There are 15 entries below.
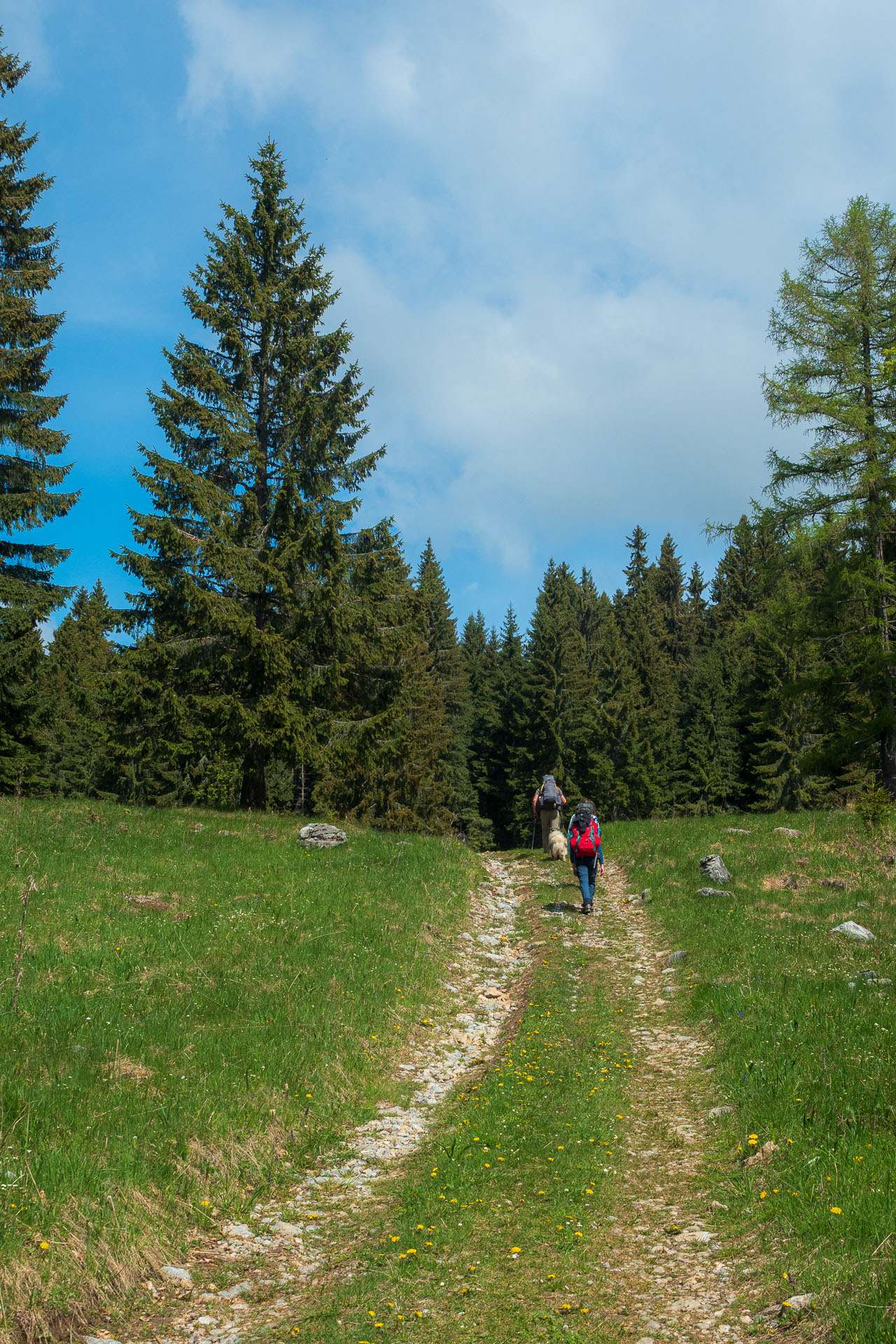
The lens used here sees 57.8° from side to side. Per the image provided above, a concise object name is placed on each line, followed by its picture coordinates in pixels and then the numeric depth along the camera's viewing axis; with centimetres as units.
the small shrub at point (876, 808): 1752
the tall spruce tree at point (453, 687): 6231
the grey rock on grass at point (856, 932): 1138
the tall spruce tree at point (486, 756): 6725
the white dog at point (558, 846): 2133
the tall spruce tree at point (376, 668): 2202
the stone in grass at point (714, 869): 1577
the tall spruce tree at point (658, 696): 5981
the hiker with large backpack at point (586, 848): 1551
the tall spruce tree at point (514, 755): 6106
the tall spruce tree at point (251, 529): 2005
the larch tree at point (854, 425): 2166
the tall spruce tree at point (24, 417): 2183
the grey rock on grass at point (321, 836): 1747
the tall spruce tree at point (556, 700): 5925
